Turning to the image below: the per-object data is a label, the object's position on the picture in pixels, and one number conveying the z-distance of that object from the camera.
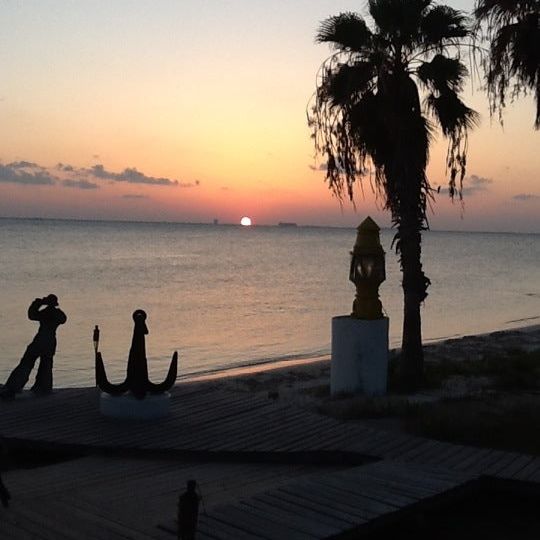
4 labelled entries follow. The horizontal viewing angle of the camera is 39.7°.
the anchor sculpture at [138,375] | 10.69
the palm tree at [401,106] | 14.99
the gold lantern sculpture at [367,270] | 14.20
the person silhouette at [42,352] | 12.23
